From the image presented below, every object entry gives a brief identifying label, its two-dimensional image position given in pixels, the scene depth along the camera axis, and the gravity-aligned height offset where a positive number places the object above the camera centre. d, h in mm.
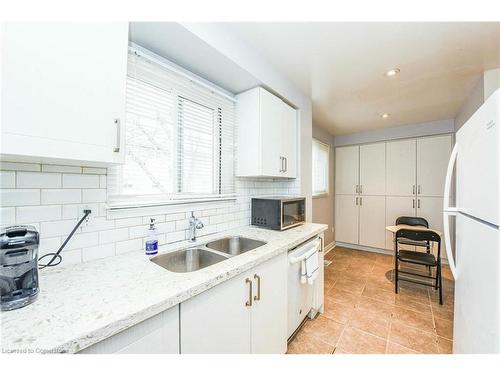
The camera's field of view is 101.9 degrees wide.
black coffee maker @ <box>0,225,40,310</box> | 647 -260
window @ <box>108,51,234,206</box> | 1284 +367
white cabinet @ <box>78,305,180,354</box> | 638 -515
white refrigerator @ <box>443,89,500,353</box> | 710 -188
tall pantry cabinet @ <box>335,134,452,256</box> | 3453 +70
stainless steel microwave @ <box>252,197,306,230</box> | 1854 -228
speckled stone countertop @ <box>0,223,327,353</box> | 556 -400
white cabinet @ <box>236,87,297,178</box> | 1854 +526
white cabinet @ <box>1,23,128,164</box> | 669 +366
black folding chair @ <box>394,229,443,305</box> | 2305 -811
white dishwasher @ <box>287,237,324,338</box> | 1598 -923
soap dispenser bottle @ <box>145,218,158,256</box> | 1212 -322
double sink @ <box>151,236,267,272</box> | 1274 -458
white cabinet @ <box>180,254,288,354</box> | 874 -654
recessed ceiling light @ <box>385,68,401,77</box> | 1955 +1151
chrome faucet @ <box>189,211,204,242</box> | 1519 -283
